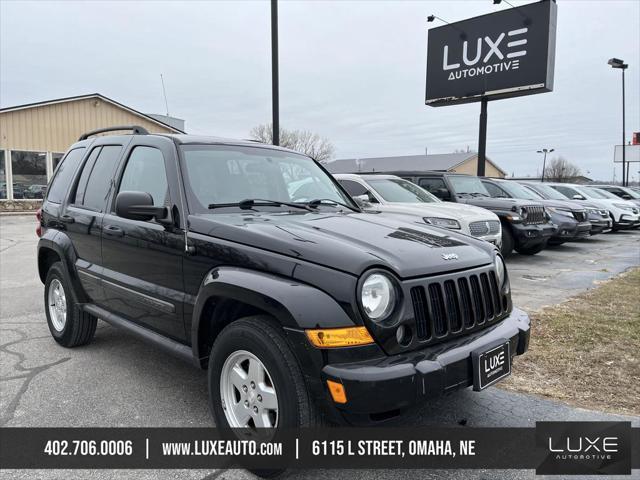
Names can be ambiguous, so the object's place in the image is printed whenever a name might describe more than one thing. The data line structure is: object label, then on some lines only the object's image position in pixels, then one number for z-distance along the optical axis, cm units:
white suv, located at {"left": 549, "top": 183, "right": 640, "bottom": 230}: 1703
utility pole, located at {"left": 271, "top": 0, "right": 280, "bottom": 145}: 881
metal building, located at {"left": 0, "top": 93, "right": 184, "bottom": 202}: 2245
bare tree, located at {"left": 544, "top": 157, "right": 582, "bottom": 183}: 8481
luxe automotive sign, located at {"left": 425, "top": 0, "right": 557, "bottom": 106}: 1688
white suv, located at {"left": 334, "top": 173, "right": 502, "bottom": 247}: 797
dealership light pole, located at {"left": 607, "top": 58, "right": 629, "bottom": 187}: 2858
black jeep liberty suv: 228
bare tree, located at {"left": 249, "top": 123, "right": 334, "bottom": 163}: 4975
